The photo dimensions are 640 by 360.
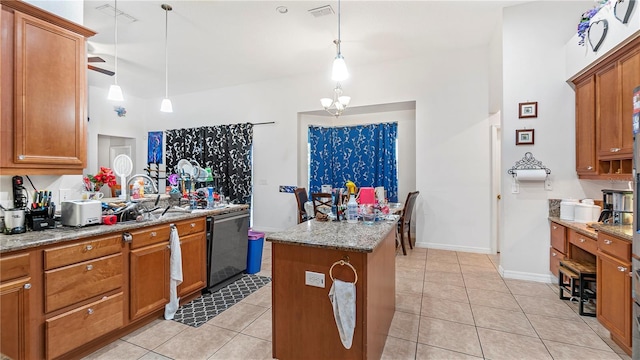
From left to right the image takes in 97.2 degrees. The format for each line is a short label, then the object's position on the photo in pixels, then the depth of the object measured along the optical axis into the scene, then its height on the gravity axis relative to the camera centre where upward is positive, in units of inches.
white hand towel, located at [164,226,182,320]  95.0 -31.8
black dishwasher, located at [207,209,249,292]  113.5 -29.6
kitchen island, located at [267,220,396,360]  62.2 -26.5
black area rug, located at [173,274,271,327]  96.0 -47.0
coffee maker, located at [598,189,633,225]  87.4 -9.3
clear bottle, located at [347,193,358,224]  86.9 -10.3
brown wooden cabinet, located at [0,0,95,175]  73.2 +24.2
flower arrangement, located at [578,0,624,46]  101.1 +59.2
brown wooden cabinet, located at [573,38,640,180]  91.1 +23.2
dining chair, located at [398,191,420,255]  162.6 -22.1
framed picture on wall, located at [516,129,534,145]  126.1 +18.9
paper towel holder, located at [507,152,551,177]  125.3 +6.2
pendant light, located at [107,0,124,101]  123.6 +37.9
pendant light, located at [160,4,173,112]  130.6 +79.3
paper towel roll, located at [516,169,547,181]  122.4 +1.6
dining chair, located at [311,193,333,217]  182.3 -13.7
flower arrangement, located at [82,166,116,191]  124.3 -0.6
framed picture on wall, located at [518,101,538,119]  125.6 +31.0
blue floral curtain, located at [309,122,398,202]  205.0 +17.3
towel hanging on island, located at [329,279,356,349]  60.7 -28.3
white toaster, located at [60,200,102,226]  79.0 -9.7
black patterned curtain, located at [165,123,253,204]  229.5 +23.2
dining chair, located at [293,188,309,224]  192.7 -15.7
